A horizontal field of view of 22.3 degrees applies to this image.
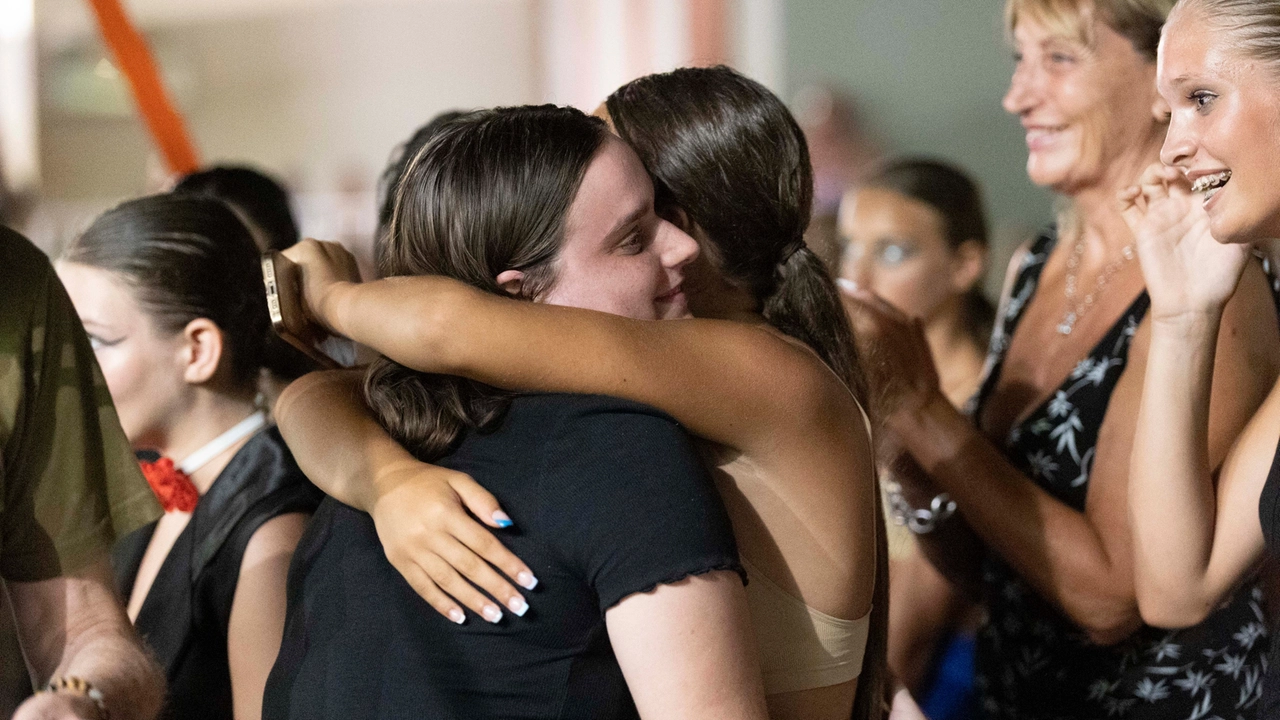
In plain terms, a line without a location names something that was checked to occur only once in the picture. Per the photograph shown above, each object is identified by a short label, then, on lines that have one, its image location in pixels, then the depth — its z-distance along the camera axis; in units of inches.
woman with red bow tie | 101.7
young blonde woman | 93.5
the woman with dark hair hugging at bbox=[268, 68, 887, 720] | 89.2
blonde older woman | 103.4
